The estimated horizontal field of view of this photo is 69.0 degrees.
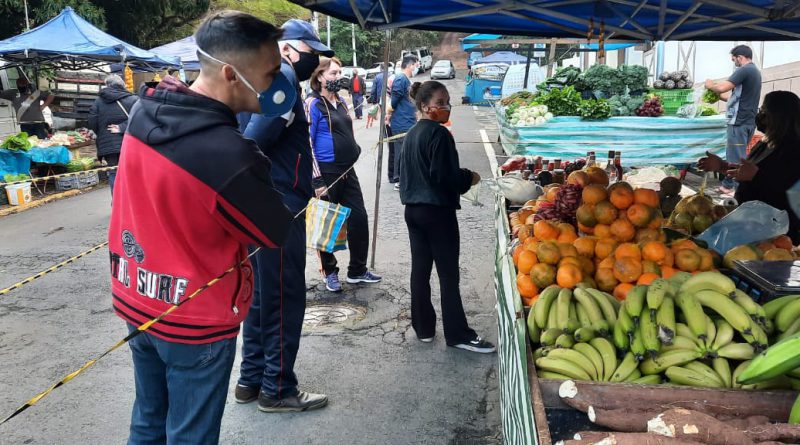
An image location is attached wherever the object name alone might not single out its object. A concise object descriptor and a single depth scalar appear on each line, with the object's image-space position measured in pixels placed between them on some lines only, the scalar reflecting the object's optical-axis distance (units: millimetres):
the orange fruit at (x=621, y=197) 3473
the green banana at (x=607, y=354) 2201
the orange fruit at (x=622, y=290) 2873
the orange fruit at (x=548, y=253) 3102
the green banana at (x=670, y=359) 2137
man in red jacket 1979
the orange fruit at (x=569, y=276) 2949
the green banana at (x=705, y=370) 2068
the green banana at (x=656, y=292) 2334
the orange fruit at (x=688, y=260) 2998
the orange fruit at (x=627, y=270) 2900
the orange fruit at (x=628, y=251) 3018
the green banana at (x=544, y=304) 2596
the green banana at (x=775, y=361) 1729
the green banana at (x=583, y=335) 2373
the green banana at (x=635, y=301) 2359
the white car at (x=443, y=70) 45219
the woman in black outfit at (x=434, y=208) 4305
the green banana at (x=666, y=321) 2188
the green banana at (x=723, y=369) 2074
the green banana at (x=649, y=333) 2196
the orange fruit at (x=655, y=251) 3000
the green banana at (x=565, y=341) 2332
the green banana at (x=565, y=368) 2164
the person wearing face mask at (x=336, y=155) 5586
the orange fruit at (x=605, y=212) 3420
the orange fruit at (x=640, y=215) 3334
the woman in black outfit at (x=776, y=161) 4359
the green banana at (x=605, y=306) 2555
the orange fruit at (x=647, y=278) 2846
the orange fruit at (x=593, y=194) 3541
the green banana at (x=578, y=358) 2188
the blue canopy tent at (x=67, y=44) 13219
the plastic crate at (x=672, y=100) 11133
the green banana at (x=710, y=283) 2404
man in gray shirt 9094
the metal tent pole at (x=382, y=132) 5866
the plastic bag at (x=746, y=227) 3273
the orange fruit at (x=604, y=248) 3184
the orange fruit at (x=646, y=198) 3473
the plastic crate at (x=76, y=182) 12141
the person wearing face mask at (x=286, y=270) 3420
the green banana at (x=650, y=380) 2143
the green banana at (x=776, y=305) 2316
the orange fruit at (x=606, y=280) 3000
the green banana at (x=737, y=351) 2105
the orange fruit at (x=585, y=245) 3232
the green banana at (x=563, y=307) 2484
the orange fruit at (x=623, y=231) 3316
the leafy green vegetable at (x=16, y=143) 10907
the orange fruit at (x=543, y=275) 3023
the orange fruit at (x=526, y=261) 3162
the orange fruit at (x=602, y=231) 3381
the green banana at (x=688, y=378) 2047
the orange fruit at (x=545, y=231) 3438
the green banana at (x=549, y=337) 2402
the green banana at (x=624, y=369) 2154
